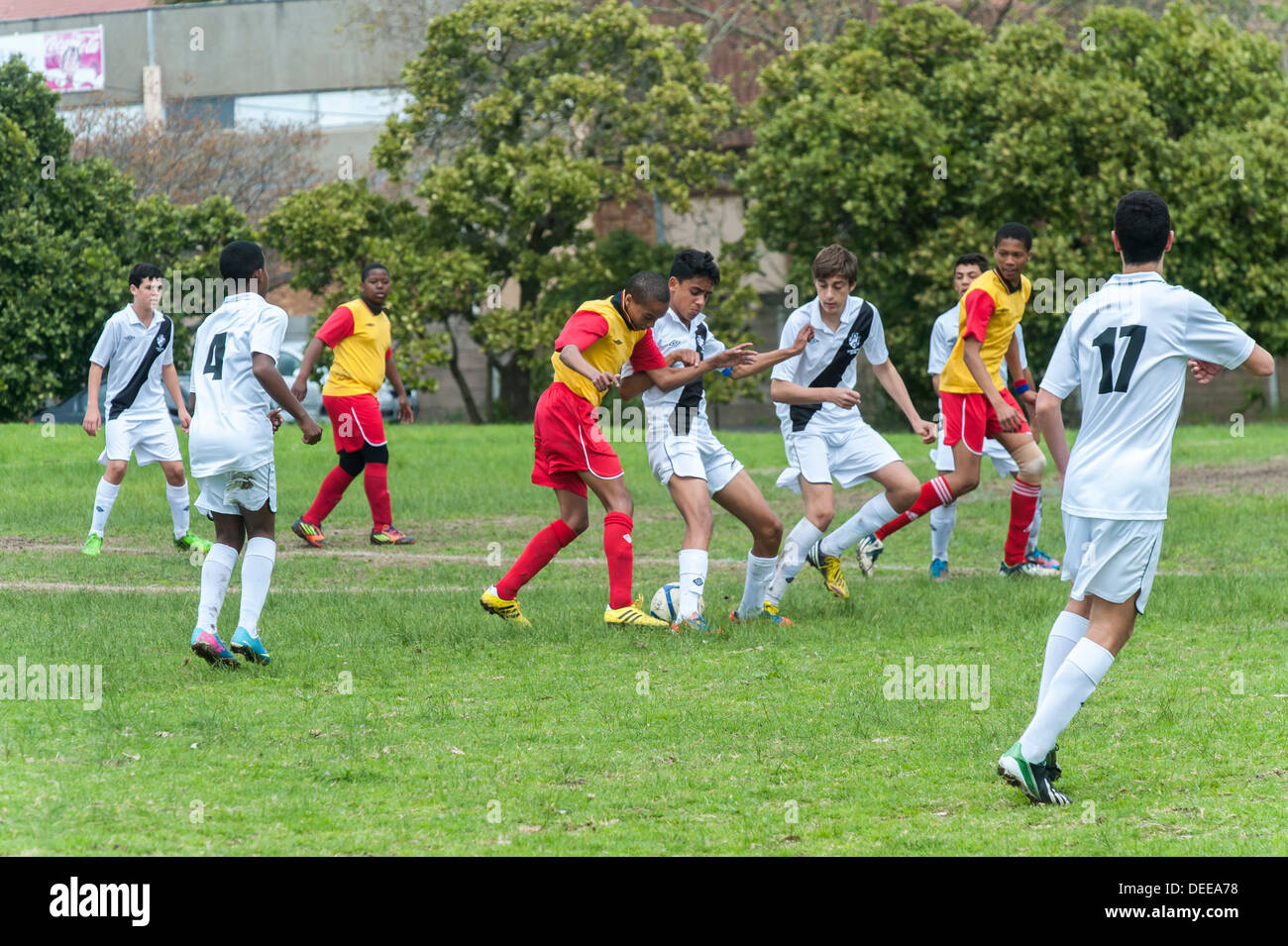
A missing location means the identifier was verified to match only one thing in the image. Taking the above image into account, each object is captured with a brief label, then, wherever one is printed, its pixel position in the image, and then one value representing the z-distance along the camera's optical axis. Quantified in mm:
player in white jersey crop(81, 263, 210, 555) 23219
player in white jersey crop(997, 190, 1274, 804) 10289
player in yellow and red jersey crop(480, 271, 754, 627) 16266
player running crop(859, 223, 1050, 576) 19500
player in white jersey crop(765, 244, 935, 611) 17766
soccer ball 17016
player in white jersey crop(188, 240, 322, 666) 14641
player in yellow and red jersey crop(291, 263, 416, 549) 24922
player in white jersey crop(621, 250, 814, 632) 16594
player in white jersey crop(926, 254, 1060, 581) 21234
